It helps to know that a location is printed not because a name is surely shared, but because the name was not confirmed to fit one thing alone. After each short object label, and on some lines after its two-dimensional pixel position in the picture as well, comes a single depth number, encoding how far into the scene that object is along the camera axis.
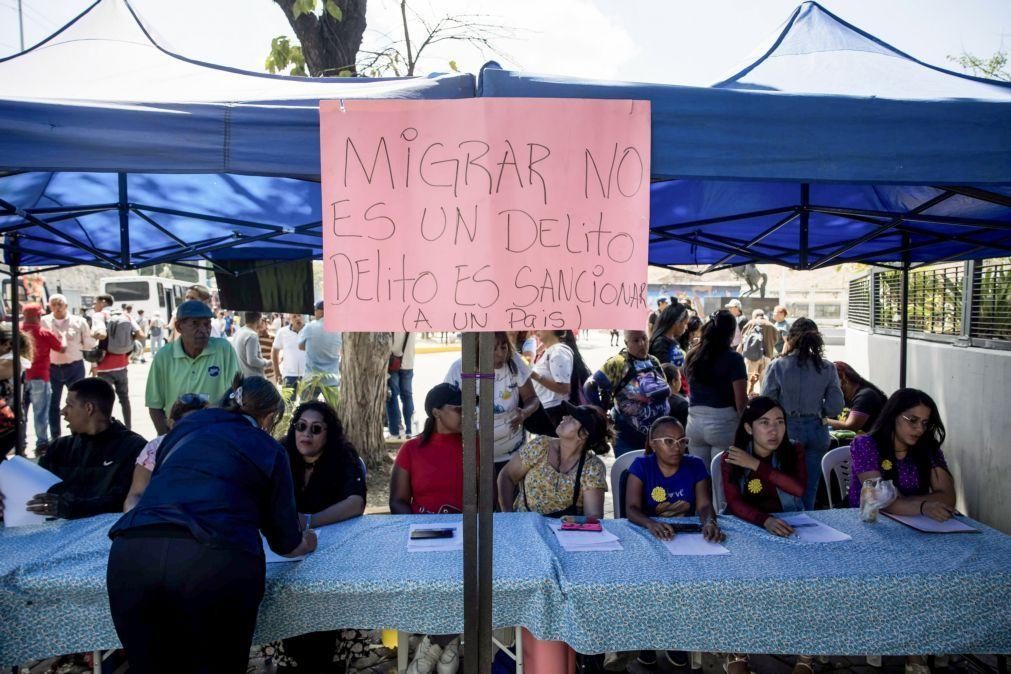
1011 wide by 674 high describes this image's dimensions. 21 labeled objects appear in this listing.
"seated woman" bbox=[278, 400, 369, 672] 3.19
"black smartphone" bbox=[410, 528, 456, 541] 2.73
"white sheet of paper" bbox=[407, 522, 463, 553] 2.60
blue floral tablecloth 2.31
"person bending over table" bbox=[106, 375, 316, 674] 1.91
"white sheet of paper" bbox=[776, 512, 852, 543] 2.76
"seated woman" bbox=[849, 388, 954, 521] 3.23
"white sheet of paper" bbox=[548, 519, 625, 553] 2.64
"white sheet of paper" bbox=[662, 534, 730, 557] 2.61
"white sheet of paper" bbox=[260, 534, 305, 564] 2.50
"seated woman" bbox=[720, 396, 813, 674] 3.25
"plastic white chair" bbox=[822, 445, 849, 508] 3.96
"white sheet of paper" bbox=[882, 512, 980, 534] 2.81
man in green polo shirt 4.64
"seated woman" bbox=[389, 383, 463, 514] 3.50
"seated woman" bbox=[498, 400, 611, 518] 3.38
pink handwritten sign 1.74
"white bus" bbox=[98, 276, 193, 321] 26.00
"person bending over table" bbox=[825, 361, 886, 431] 4.92
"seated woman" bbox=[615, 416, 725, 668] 3.20
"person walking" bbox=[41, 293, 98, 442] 8.02
